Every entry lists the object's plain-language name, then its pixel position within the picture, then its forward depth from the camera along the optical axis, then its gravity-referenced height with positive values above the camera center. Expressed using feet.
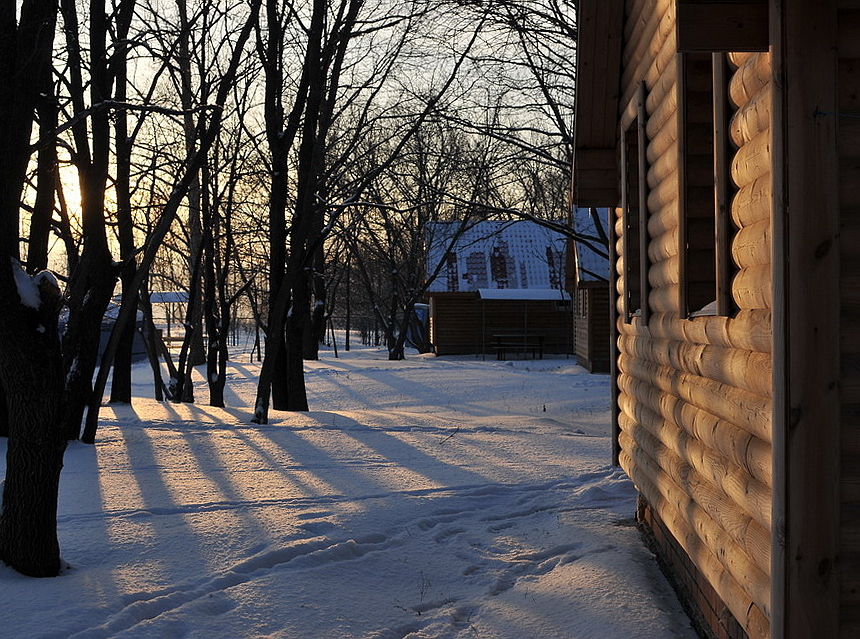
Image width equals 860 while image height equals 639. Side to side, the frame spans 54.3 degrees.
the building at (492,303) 112.68 +1.69
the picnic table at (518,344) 107.14 -3.76
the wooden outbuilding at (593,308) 80.12 +0.59
